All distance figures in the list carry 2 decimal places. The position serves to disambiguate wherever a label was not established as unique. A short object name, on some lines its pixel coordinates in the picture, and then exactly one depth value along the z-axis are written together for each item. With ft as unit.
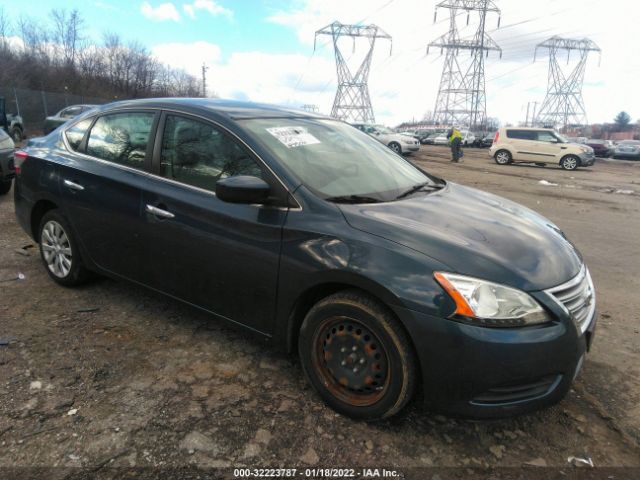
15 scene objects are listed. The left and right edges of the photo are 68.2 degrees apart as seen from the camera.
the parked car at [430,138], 149.18
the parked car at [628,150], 100.17
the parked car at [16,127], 63.05
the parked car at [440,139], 143.13
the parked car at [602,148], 105.04
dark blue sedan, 6.97
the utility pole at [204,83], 233.92
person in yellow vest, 71.41
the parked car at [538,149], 66.74
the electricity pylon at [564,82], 236.63
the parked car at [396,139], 80.53
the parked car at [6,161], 24.57
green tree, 325.21
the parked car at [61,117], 62.69
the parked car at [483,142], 141.08
